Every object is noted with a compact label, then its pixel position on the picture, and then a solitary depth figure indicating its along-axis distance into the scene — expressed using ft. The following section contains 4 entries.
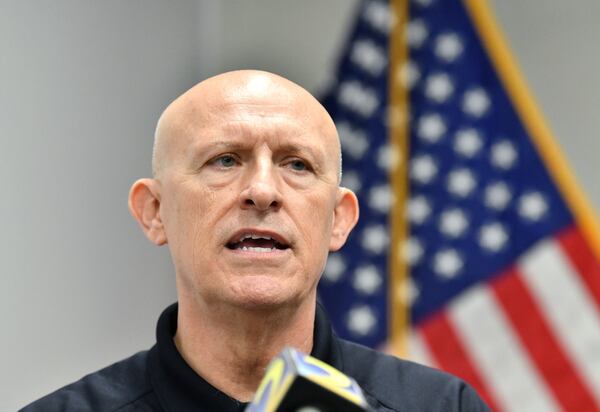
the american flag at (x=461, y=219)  13.44
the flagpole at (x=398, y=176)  14.40
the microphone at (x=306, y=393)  7.91
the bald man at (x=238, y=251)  8.95
